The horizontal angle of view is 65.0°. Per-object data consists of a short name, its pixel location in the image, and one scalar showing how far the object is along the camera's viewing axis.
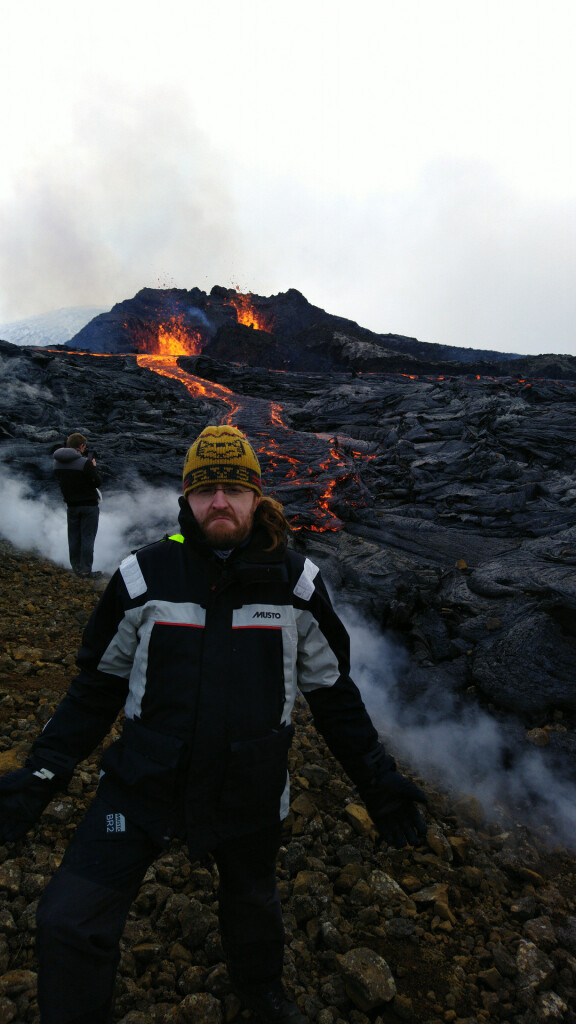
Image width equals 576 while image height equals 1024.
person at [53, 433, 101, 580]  8.05
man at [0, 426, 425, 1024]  1.71
